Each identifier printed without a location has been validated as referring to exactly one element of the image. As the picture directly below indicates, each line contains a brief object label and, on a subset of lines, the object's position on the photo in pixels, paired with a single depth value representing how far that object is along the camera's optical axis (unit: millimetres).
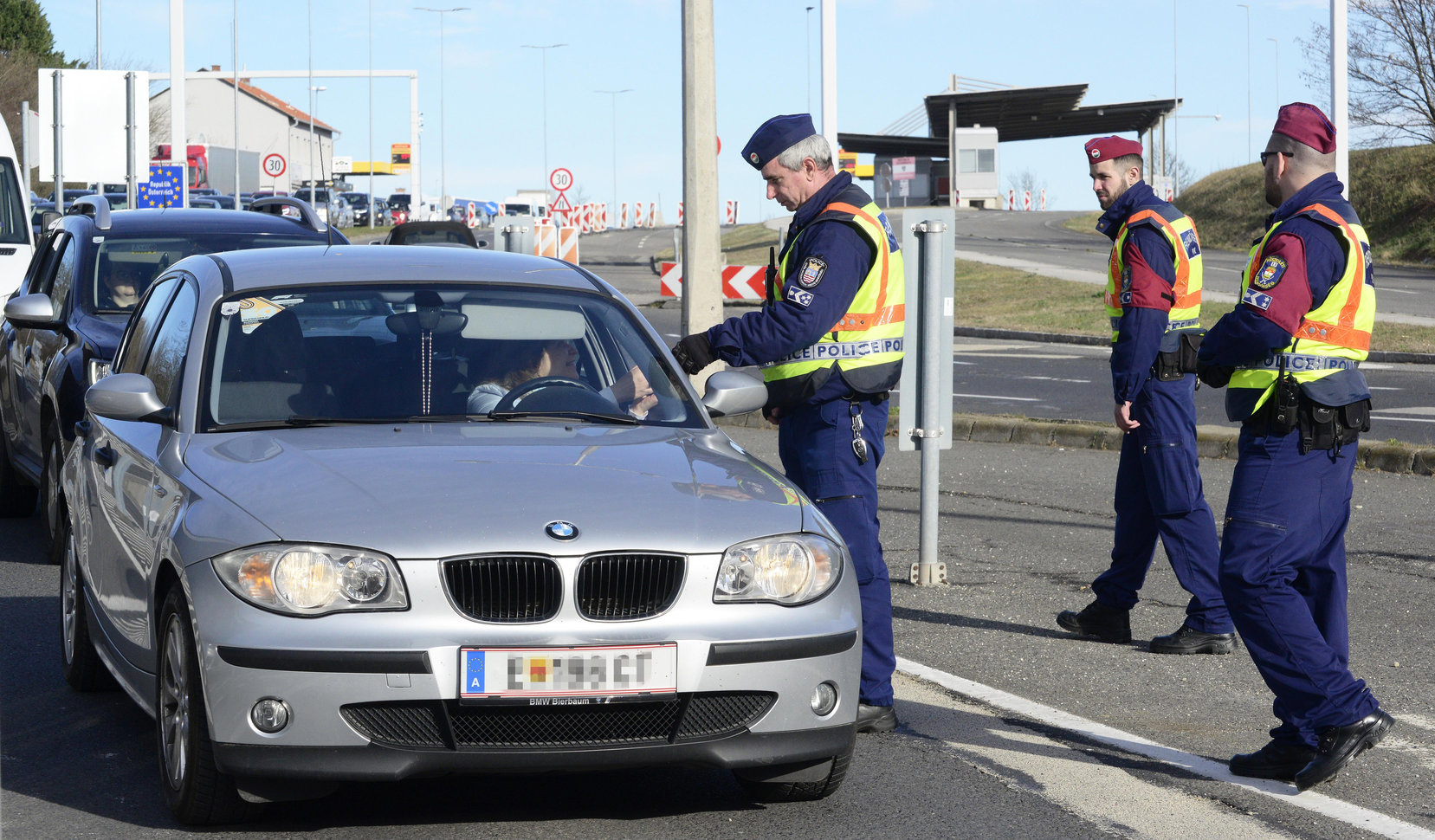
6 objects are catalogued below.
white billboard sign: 26844
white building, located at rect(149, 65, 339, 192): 114188
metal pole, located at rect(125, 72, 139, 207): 26453
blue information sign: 30406
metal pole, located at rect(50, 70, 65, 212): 25500
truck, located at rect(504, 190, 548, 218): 94312
